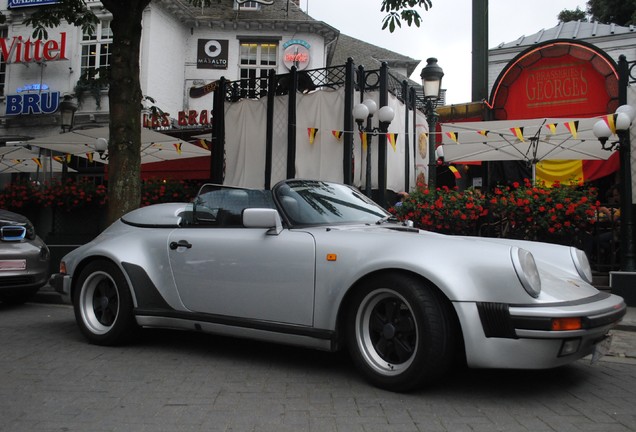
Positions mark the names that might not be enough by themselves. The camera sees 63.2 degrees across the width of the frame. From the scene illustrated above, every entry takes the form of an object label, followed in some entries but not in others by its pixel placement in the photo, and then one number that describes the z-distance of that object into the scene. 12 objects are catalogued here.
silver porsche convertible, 2.85
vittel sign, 18.78
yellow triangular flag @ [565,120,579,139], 9.00
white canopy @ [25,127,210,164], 11.45
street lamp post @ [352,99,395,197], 9.05
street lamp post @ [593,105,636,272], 7.25
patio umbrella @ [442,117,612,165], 9.98
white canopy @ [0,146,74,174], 12.57
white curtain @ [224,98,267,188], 10.77
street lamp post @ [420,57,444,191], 10.73
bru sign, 18.75
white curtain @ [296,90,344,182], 9.95
